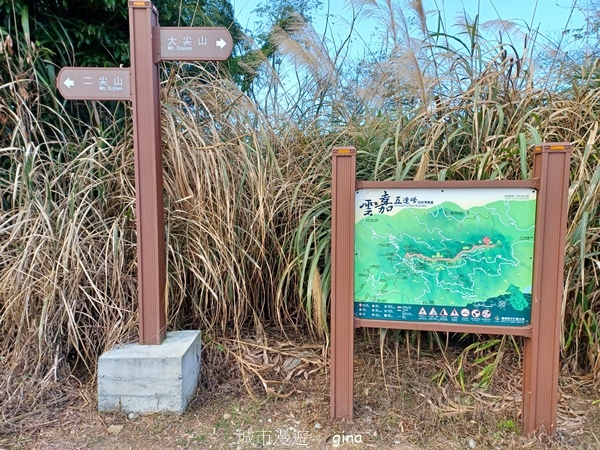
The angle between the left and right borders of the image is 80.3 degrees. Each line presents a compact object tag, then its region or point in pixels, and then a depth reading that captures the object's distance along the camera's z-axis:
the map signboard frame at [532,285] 1.67
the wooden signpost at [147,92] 1.99
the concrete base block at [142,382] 1.90
